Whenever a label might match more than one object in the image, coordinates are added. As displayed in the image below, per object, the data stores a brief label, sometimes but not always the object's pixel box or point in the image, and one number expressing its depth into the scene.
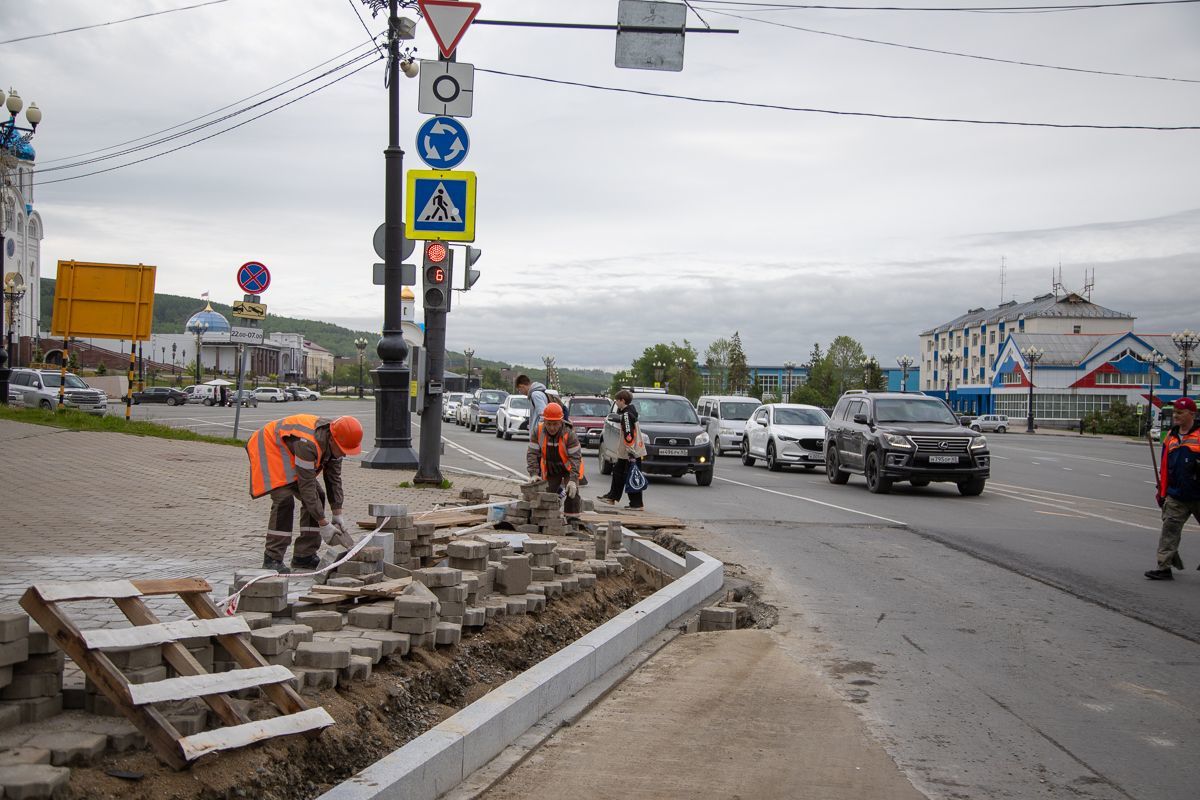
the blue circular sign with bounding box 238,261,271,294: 19.09
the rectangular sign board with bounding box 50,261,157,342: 25.56
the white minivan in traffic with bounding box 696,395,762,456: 30.86
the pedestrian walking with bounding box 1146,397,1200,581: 10.09
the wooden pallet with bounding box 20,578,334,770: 3.60
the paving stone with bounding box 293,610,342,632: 5.20
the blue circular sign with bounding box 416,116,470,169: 12.48
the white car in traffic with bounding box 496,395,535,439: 38.03
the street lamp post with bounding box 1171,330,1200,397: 60.38
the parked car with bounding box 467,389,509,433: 44.97
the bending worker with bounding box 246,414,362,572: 7.06
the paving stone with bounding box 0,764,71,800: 3.09
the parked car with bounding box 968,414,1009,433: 72.62
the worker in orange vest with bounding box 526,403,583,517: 11.09
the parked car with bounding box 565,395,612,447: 28.50
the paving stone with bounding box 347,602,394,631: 5.46
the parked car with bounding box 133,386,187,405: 68.06
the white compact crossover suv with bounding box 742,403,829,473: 25.12
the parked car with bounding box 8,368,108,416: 36.25
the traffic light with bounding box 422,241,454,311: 14.39
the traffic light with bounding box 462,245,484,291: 15.91
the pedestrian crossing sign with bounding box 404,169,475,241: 12.85
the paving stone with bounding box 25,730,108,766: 3.39
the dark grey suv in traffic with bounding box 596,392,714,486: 20.17
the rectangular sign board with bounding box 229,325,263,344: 21.02
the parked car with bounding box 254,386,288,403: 89.75
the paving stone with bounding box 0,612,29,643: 3.52
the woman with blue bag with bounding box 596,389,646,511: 14.68
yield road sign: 11.98
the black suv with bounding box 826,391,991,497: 18.81
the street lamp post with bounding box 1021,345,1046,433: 76.34
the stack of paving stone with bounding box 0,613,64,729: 3.54
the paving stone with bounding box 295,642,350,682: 4.61
